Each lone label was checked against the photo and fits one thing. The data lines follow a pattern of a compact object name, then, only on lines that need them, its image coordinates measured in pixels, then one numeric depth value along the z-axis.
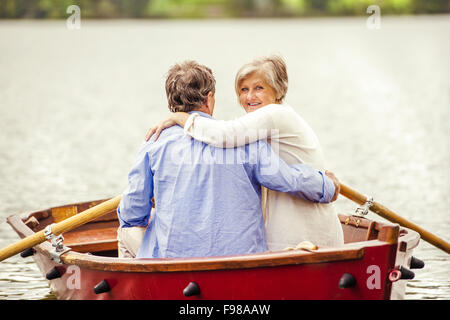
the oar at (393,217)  14.26
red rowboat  10.89
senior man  10.70
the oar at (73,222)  13.23
